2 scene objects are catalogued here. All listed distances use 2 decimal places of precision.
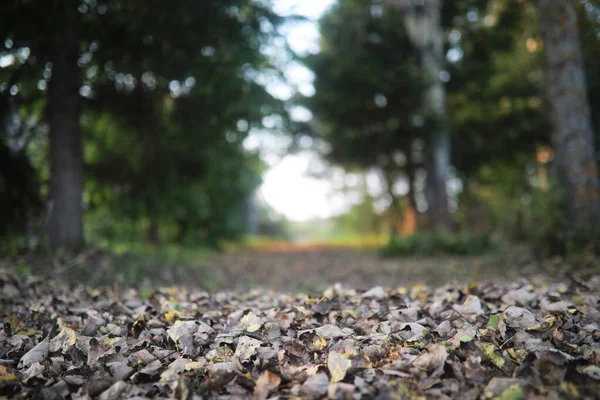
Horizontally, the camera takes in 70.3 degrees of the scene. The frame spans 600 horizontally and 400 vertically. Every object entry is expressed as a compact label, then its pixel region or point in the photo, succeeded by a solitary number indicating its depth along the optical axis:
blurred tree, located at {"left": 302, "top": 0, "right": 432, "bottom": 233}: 10.29
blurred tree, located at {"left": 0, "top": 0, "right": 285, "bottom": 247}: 5.71
